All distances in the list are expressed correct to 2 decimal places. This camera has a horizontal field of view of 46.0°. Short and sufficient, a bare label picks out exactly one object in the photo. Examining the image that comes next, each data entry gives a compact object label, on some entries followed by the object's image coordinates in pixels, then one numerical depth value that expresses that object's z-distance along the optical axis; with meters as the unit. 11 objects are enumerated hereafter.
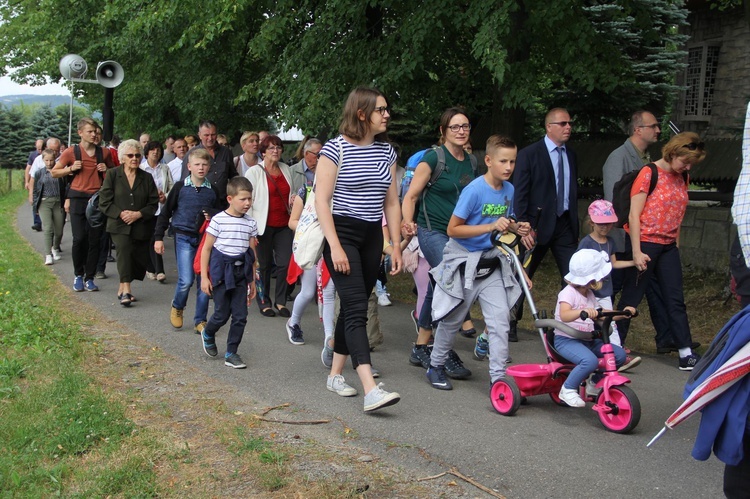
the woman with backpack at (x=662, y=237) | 7.27
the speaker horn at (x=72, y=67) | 16.59
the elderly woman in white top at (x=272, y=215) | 9.90
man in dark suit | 7.63
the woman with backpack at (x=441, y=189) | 6.83
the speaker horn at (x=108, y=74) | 15.05
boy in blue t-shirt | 6.10
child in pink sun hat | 6.60
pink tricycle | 5.35
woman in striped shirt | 5.73
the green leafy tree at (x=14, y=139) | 59.75
